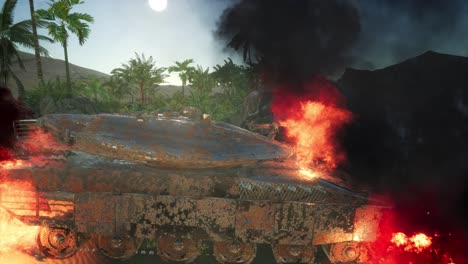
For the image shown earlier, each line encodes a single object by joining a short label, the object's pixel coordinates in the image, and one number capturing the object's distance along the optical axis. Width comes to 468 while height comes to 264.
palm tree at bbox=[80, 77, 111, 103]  24.31
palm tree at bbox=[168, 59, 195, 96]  29.17
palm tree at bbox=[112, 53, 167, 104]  25.72
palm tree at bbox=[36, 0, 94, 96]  17.50
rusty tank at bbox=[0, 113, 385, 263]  4.48
